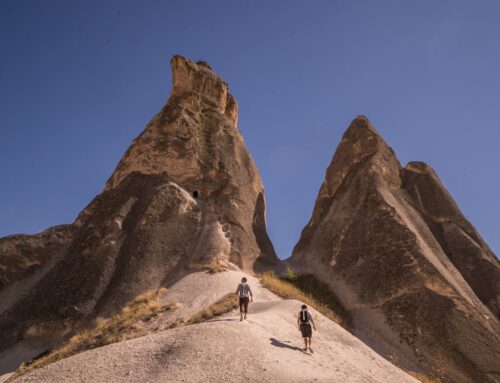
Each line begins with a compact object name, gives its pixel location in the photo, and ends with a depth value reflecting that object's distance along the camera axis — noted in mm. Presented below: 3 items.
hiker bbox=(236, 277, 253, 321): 11445
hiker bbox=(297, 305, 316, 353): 10242
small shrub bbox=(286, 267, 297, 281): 21312
